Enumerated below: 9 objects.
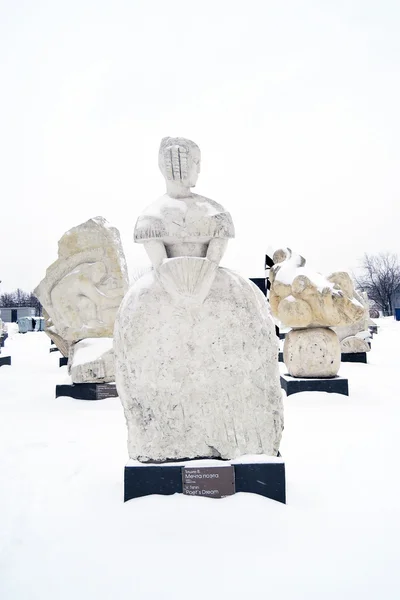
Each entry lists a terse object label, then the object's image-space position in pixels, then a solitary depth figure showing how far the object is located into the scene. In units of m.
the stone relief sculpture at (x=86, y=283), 6.91
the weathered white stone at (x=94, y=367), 6.29
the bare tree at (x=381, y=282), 39.09
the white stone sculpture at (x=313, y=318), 6.23
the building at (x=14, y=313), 40.50
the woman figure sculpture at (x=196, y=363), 2.73
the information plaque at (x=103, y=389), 6.25
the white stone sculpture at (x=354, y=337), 9.71
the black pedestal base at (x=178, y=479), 2.63
